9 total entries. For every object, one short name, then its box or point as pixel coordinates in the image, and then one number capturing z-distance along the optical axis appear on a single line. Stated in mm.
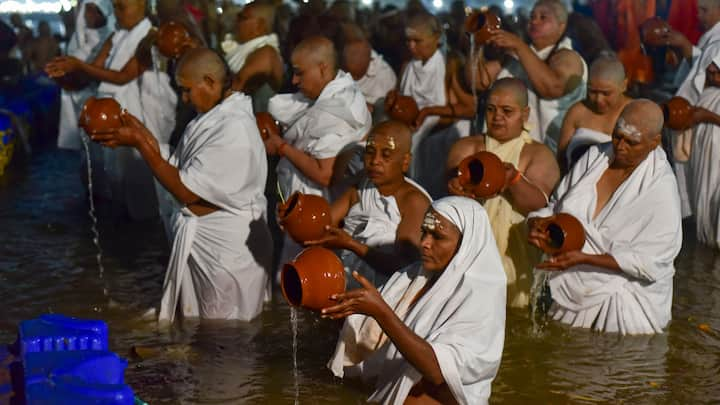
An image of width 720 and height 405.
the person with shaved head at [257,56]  9047
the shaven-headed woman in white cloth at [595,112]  7531
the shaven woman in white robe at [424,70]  9492
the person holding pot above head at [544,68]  8391
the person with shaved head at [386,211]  6109
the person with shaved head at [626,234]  6758
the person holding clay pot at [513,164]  7027
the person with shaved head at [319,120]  7312
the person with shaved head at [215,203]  6730
